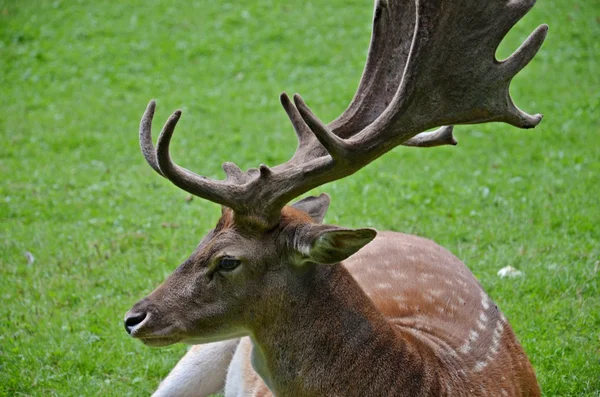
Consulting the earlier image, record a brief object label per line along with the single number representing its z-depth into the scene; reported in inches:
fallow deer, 330.3
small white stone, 574.9
